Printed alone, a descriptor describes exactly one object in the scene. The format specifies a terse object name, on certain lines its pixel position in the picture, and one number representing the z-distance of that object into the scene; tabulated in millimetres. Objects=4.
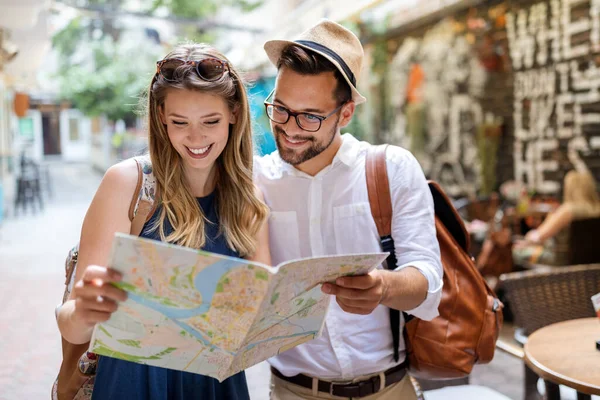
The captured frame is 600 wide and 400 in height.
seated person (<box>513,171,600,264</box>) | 5562
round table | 2004
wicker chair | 3166
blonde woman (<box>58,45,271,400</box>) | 1479
